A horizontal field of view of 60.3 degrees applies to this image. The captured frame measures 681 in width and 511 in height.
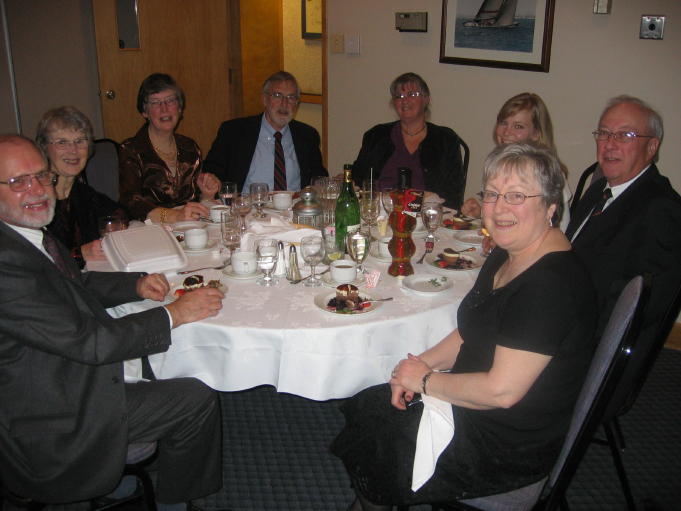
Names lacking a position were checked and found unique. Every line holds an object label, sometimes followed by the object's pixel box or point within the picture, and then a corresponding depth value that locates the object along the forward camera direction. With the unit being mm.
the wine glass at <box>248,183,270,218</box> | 2807
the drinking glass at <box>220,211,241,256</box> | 2213
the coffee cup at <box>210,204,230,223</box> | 2725
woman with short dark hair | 3156
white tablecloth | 1752
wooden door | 5242
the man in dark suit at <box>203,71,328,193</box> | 3648
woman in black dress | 1434
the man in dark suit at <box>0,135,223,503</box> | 1506
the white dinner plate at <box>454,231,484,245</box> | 2504
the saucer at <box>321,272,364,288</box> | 2027
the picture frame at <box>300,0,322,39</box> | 6661
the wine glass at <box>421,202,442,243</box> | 2332
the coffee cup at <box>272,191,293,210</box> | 2963
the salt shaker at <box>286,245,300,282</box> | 2068
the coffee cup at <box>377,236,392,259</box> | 2289
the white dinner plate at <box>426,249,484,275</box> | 2148
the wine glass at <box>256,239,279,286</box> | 2023
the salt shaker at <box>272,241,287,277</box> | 2102
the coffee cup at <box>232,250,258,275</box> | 2062
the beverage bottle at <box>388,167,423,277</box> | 2092
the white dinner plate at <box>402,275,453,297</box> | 1950
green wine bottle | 2396
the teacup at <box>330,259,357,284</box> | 2012
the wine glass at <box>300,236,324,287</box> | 2023
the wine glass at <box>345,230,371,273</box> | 2022
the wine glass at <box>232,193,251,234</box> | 2479
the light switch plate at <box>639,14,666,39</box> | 3180
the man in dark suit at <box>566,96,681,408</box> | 1997
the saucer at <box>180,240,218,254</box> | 2311
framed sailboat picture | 3707
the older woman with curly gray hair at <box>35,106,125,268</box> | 2555
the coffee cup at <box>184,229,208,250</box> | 2312
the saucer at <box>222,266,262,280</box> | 2057
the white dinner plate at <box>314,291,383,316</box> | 1810
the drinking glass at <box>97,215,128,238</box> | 2287
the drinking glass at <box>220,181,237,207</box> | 2707
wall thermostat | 4379
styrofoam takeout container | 2074
